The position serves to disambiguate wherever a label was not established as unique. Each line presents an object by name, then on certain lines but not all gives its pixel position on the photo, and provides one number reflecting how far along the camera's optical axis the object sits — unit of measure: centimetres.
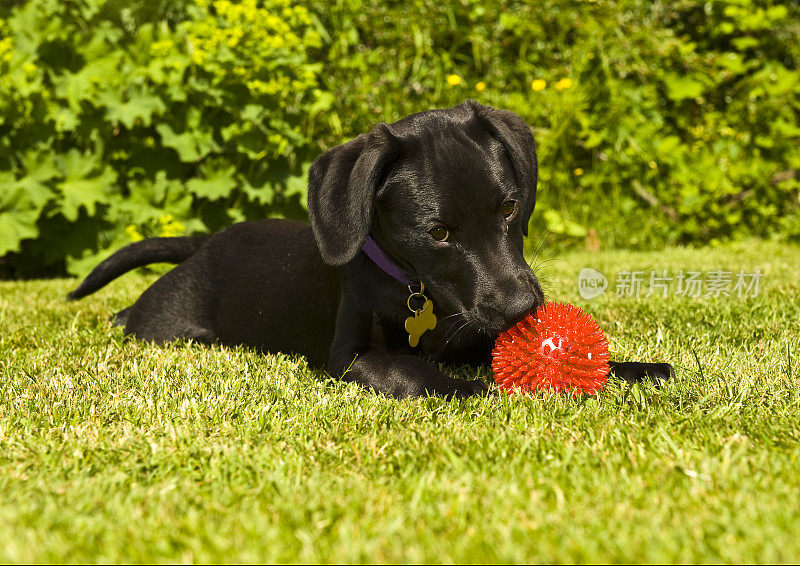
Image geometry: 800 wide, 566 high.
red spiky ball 238
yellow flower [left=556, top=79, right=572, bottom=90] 695
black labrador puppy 246
